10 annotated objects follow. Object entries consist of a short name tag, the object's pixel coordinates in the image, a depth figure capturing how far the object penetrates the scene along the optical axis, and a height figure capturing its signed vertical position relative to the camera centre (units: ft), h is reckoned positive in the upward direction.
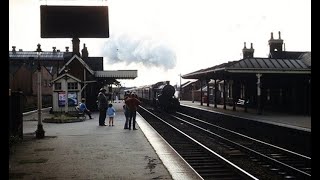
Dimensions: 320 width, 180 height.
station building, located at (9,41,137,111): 89.30 +4.61
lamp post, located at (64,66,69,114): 82.17 -2.14
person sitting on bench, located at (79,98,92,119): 74.21 -2.87
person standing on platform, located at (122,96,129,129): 53.36 -2.91
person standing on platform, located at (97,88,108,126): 57.93 -1.81
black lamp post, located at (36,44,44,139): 44.52 -4.10
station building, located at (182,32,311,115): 75.87 +2.90
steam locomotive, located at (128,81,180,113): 106.63 -1.79
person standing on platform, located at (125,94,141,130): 53.31 -1.55
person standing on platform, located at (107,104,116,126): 60.89 -3.00
